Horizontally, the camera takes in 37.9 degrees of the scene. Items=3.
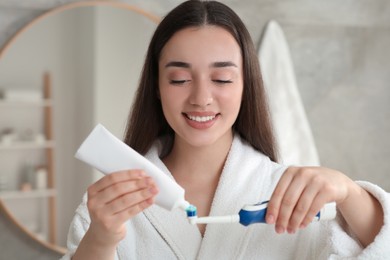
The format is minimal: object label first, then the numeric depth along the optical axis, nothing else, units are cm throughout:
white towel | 172
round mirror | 157
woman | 76
